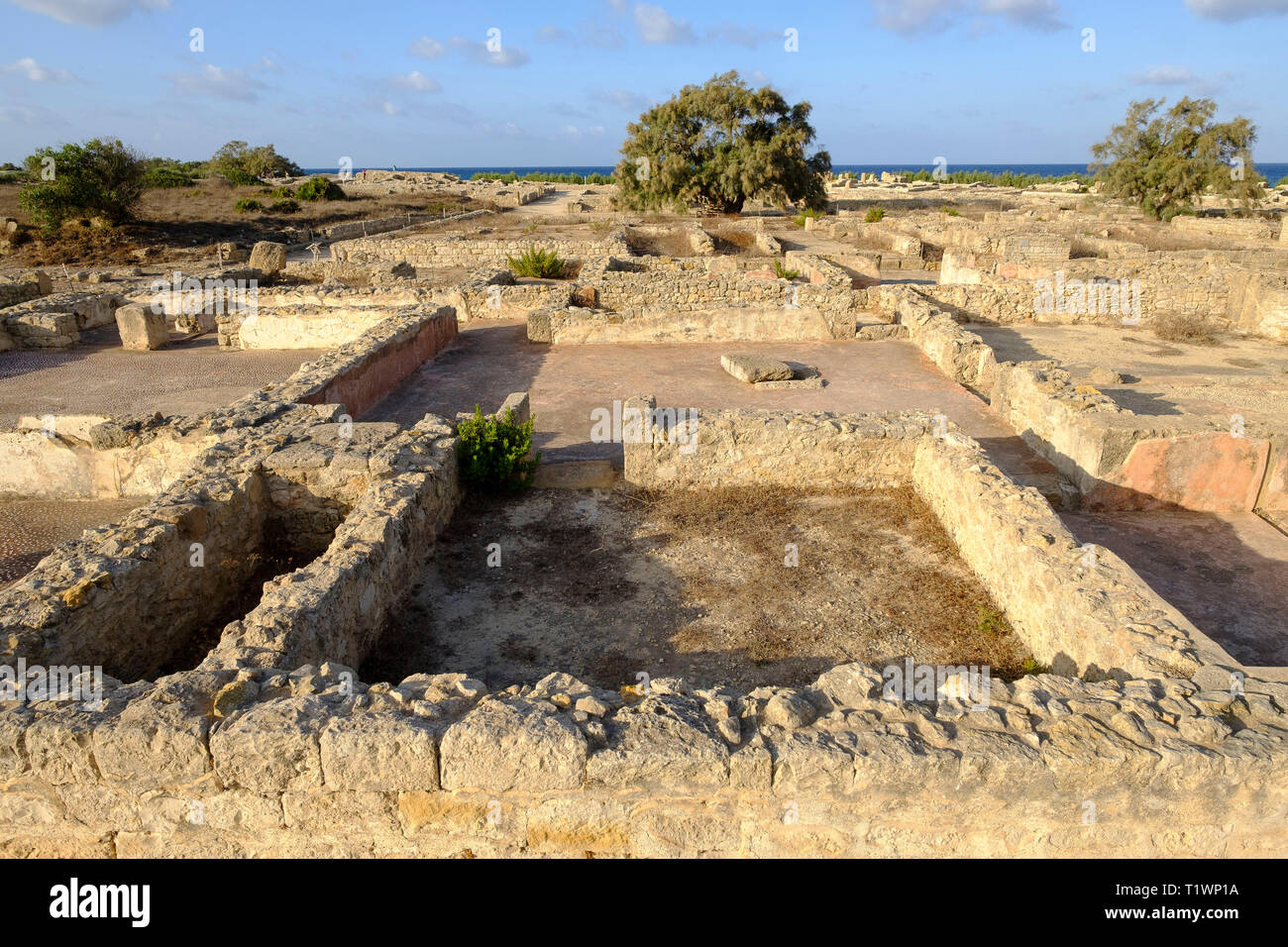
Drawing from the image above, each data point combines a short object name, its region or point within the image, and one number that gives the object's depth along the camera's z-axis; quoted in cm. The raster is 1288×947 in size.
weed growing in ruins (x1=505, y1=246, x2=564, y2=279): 1747
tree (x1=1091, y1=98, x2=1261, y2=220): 2708
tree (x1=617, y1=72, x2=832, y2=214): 2886
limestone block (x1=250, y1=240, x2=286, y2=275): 1909
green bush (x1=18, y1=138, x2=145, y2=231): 2741
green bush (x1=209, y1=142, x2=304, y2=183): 5372
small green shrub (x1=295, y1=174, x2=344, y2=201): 3969
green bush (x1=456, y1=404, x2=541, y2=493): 722
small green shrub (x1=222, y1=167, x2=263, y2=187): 4384
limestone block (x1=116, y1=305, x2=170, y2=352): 1302
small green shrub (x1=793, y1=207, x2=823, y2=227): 2991
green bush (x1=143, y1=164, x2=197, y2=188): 4125
